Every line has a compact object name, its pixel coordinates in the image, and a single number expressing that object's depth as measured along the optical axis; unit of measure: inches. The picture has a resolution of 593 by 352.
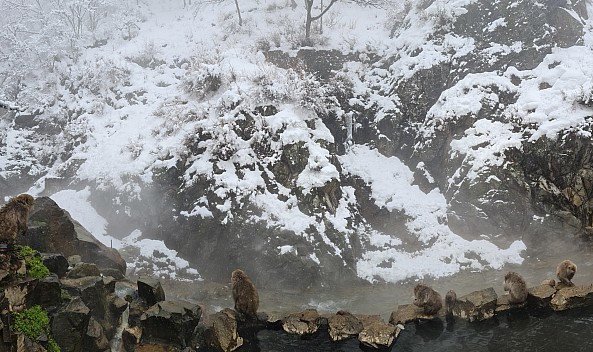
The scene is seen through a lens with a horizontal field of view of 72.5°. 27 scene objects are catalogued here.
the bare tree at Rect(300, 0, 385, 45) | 876.6
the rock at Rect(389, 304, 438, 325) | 368.8
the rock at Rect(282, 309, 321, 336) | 357.4
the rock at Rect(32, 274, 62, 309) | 273.9
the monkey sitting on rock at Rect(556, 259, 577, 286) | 381.7
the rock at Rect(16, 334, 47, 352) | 244.5
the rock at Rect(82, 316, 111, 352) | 290.7
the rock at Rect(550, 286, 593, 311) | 359.8
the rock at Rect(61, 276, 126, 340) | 311.9
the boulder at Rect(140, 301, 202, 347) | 309.0
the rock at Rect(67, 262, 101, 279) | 342.3
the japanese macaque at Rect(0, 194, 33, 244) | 282.4
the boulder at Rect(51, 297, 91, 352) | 271.4
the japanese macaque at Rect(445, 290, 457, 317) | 370.9
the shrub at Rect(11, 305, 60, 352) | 251.6
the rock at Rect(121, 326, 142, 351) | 310.3
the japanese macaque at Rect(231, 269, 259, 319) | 362.3
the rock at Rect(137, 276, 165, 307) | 348.5
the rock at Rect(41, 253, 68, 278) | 314.0
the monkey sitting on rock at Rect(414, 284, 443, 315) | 365.1
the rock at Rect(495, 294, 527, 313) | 370.3
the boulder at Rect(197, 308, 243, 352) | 326.3
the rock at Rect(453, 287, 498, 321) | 360.2
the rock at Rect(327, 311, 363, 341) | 346.9
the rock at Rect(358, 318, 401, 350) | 331.3
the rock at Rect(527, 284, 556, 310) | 369.8
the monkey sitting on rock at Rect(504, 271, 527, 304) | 370.3
